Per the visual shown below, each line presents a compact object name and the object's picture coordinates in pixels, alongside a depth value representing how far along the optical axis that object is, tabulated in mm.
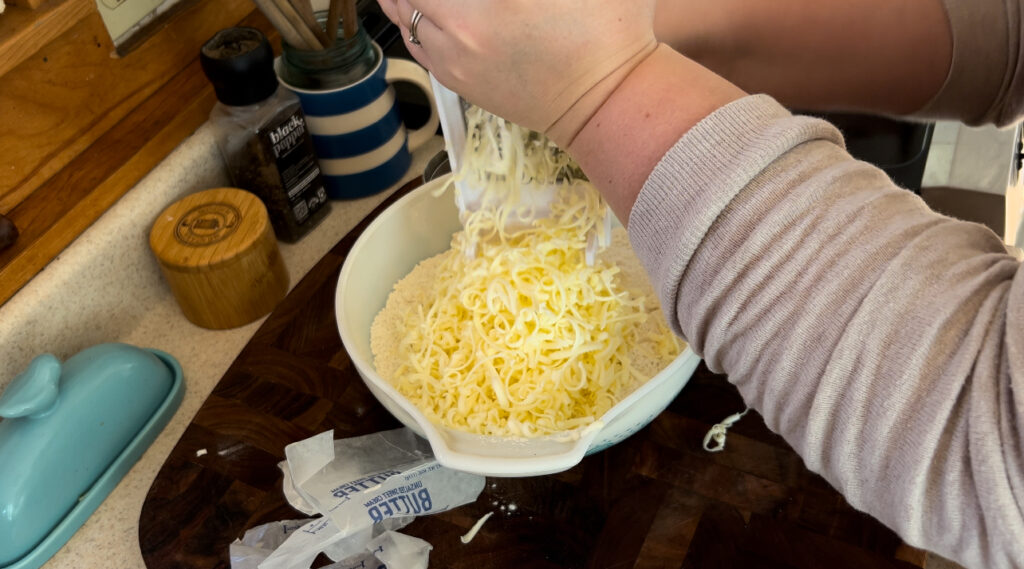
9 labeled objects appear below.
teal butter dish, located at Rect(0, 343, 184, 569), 751
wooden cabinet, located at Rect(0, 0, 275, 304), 842
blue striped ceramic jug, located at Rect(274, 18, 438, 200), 1001
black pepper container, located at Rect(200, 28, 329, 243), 919
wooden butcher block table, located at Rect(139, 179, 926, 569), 719
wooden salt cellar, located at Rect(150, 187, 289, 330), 902
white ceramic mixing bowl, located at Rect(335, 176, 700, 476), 683
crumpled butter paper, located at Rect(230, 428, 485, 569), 724
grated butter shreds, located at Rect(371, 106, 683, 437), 798
